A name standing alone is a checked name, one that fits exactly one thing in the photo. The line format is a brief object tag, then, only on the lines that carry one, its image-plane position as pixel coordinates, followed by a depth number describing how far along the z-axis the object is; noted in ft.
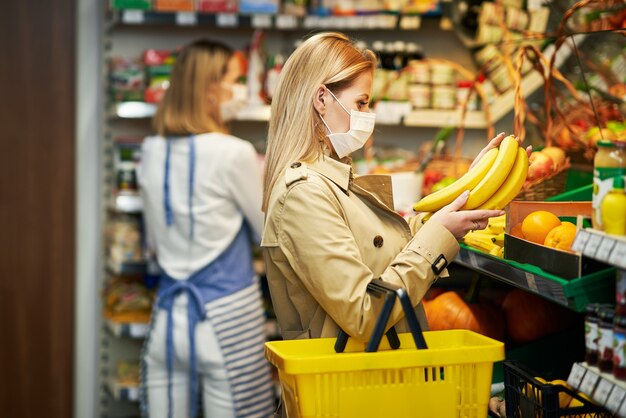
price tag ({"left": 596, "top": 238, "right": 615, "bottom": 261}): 5.51
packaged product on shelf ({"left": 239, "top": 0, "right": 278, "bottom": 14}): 14.76
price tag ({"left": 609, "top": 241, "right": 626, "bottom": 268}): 5.32
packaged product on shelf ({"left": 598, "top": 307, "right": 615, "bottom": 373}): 5.67
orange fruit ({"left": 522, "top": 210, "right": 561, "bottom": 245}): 7.18
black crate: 6.33
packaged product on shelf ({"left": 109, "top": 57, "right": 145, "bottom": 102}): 15.14
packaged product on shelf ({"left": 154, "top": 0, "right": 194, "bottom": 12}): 14.82
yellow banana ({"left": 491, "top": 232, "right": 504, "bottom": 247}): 8.18
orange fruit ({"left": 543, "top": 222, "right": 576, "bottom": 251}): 6.82
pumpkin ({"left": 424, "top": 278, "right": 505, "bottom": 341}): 9.27
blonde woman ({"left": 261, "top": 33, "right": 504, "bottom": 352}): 6.80
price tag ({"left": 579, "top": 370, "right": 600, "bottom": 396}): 5.80
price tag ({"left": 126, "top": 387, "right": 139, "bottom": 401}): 15.05
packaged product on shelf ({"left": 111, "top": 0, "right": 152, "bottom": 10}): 14.90
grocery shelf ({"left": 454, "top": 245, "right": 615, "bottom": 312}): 6.04
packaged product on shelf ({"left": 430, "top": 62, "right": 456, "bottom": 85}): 14.12
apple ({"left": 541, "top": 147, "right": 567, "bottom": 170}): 9.30
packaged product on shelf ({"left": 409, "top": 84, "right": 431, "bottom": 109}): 14.17
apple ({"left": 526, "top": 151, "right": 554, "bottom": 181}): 9.12
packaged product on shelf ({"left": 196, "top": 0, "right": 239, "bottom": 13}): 14.82
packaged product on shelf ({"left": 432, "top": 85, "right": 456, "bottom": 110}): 14.15
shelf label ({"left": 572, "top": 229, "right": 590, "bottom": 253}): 5.90
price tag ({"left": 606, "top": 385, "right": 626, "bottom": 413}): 5.47
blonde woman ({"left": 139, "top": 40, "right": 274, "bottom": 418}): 12.59
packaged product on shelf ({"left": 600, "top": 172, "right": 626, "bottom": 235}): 5.61
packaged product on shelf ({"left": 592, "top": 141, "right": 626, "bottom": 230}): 5.79
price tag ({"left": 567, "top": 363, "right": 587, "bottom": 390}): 5.94
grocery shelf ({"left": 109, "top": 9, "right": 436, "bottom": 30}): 14.48
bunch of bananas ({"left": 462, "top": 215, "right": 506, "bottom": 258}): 8.04
